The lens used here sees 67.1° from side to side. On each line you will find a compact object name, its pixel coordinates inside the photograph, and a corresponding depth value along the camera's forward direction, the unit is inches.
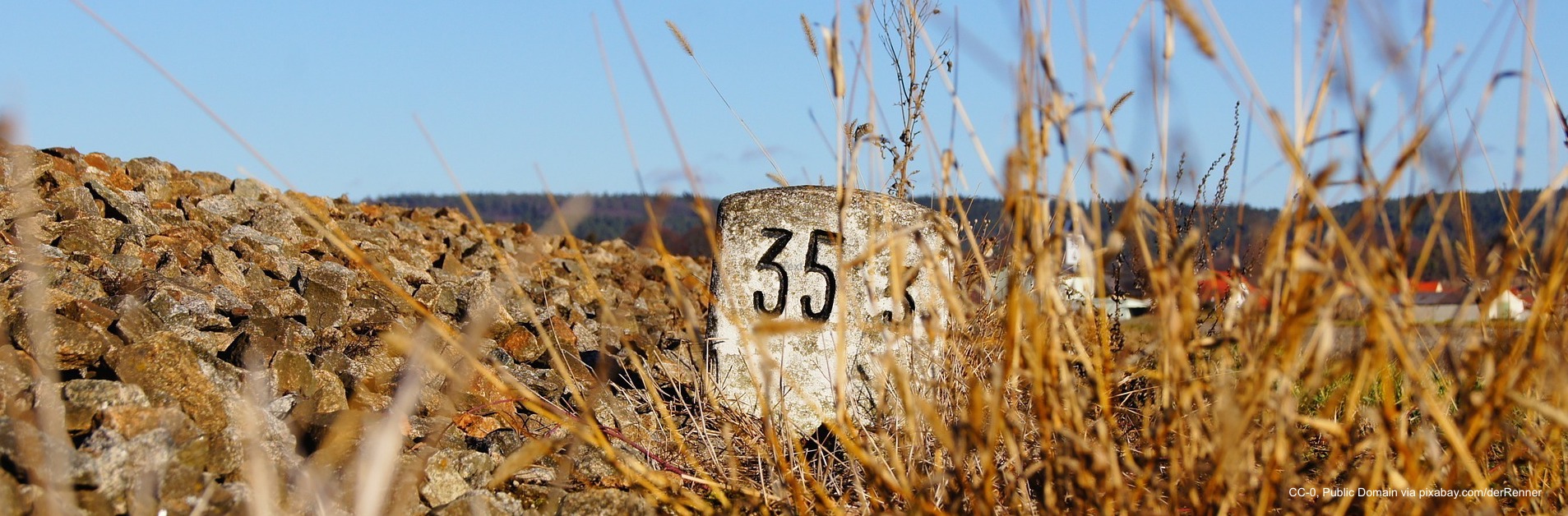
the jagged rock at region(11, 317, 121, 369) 121.9
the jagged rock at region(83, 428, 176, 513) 95.3
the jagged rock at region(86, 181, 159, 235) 194.2
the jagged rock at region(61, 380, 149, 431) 106.2
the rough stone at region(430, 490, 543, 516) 109.5
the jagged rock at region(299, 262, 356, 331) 173.0
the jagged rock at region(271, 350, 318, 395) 136.3
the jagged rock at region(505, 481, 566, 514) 116.6
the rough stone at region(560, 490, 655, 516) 113.9
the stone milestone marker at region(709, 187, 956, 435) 158.2
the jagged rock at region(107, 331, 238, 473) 114.9
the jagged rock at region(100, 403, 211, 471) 102.9
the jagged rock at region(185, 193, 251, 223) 225.9
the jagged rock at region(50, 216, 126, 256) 171.5
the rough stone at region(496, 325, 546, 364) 173.5
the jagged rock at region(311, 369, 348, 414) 134.6
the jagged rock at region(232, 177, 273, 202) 248.4
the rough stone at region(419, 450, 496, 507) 114.5
